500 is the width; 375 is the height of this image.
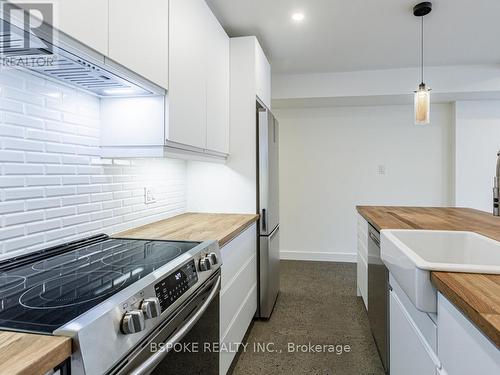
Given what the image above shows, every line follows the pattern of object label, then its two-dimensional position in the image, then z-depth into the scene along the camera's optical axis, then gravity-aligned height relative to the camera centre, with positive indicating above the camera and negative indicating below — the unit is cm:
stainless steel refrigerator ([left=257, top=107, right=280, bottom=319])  247 -15
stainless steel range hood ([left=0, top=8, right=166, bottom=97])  87 +45
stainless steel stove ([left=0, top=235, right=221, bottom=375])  69 -30
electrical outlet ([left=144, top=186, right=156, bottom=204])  198 -5
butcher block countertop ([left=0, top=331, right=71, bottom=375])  53 -31
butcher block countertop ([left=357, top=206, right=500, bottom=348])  69 -23
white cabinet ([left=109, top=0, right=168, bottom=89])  114 +63
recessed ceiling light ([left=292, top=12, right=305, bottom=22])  238 +134
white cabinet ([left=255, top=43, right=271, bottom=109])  261 +101
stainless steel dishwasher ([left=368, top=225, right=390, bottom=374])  171 -69
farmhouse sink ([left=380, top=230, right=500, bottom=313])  98 -29
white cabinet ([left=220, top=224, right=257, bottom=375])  166 -65
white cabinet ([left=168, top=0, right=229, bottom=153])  161 +68
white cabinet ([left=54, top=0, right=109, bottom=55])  89 +52
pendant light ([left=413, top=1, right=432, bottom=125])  224 +65
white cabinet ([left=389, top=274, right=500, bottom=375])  70 -48
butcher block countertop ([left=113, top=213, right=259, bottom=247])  163 -25
